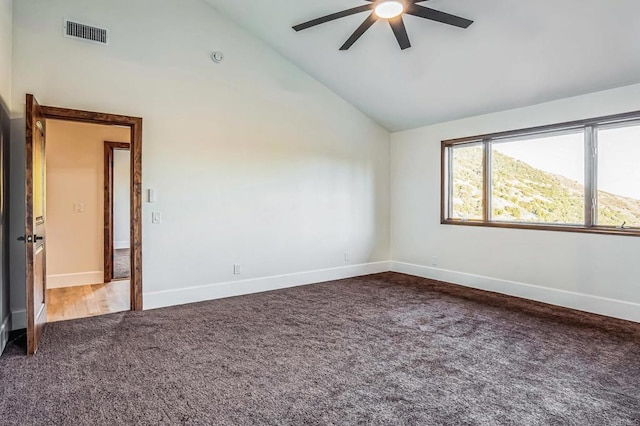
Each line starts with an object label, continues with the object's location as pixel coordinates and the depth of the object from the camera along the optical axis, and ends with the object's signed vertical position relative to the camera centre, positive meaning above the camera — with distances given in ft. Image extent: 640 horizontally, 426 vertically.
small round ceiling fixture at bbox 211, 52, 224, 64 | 15.20 +6.18
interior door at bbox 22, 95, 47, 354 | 9.46 -0.36
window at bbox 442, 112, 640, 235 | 12.95 +1.27
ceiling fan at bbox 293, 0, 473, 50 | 9.34 +5.06
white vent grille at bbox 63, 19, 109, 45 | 12.40 +5.96
